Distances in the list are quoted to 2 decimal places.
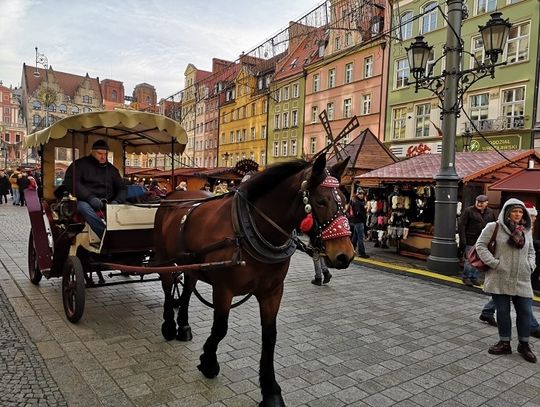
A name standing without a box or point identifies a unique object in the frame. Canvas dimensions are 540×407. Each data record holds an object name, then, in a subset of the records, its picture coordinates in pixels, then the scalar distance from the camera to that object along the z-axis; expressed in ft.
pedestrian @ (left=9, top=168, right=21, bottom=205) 73.29
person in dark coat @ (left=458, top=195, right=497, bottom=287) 27.32
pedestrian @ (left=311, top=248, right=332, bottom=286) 25.75
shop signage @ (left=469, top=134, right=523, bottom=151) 69.92
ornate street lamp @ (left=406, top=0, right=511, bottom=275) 29.73
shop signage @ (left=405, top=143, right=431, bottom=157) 82.01
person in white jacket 15.69
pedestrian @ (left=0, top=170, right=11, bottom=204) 79.20
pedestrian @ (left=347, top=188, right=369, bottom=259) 36.45
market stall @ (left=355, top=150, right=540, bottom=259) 35.17
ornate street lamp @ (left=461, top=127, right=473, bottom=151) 66.72
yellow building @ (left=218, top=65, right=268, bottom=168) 145.69
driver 17.22
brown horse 10.16
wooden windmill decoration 37.11
